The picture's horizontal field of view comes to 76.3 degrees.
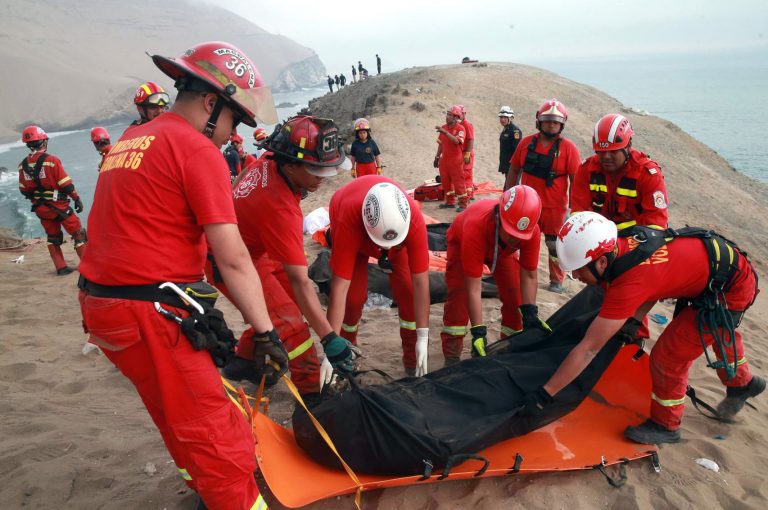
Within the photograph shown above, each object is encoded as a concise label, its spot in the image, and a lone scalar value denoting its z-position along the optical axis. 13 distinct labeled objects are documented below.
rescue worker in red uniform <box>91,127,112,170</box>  6.77
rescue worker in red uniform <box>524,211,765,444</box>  2.48
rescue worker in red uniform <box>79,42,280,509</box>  1.72
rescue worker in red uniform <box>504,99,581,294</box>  5.01
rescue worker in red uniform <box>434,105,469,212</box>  8.48
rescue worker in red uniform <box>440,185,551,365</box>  3.07
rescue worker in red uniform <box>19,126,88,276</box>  6.23
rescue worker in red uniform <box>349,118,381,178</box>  9.02
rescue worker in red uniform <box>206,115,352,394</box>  2.66
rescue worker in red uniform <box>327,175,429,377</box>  2.91
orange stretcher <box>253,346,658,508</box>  2.34
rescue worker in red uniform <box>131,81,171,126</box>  5.53
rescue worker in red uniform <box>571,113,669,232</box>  3.73
